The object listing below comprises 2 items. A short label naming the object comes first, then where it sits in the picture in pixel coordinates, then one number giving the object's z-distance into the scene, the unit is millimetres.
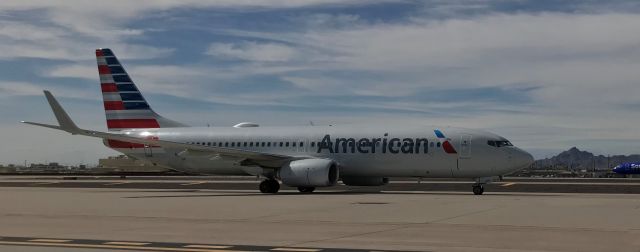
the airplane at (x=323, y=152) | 40062
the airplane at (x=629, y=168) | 132650
